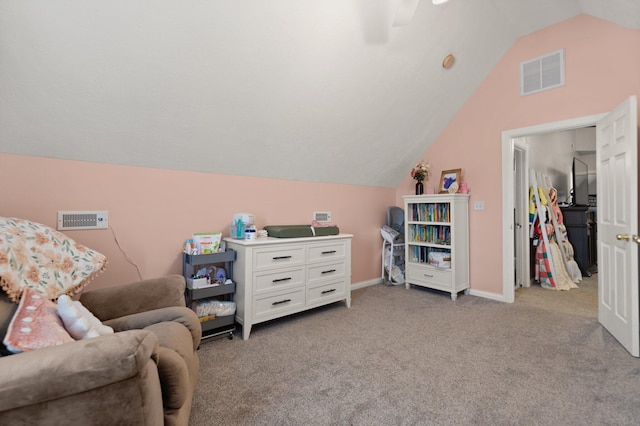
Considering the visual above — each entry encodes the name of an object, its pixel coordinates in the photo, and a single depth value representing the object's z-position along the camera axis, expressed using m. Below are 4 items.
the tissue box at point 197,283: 2.40
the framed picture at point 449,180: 3.78
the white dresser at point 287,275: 2.49
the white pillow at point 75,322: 1.15
